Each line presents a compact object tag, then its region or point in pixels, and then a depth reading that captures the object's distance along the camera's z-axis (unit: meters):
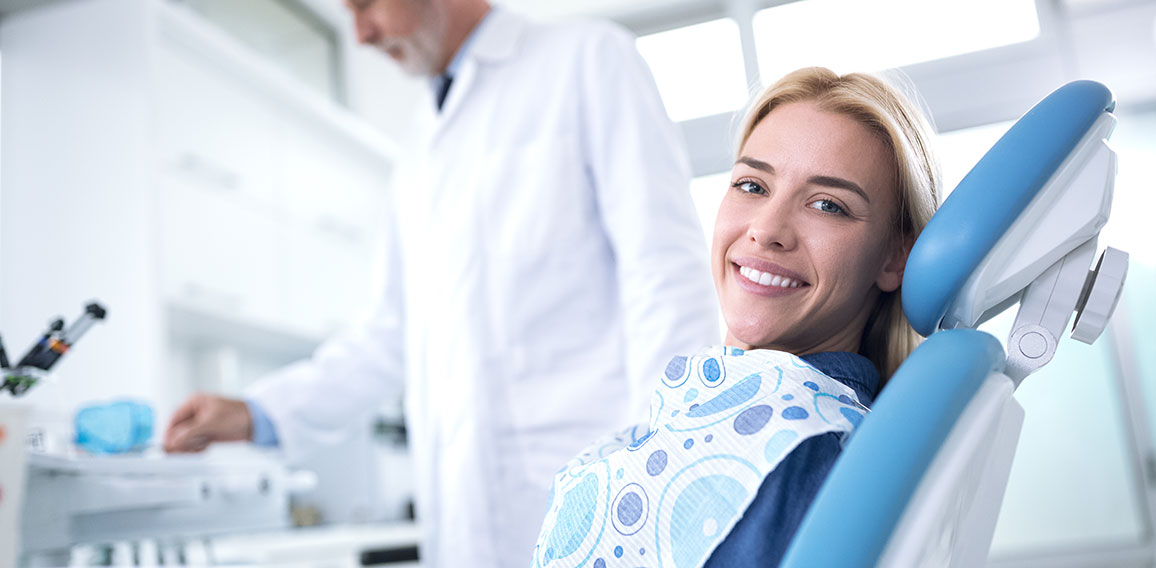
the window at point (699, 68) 4.04
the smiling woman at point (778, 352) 0.60
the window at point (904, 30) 3.80
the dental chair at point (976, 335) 0.48
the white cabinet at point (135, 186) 2.37
